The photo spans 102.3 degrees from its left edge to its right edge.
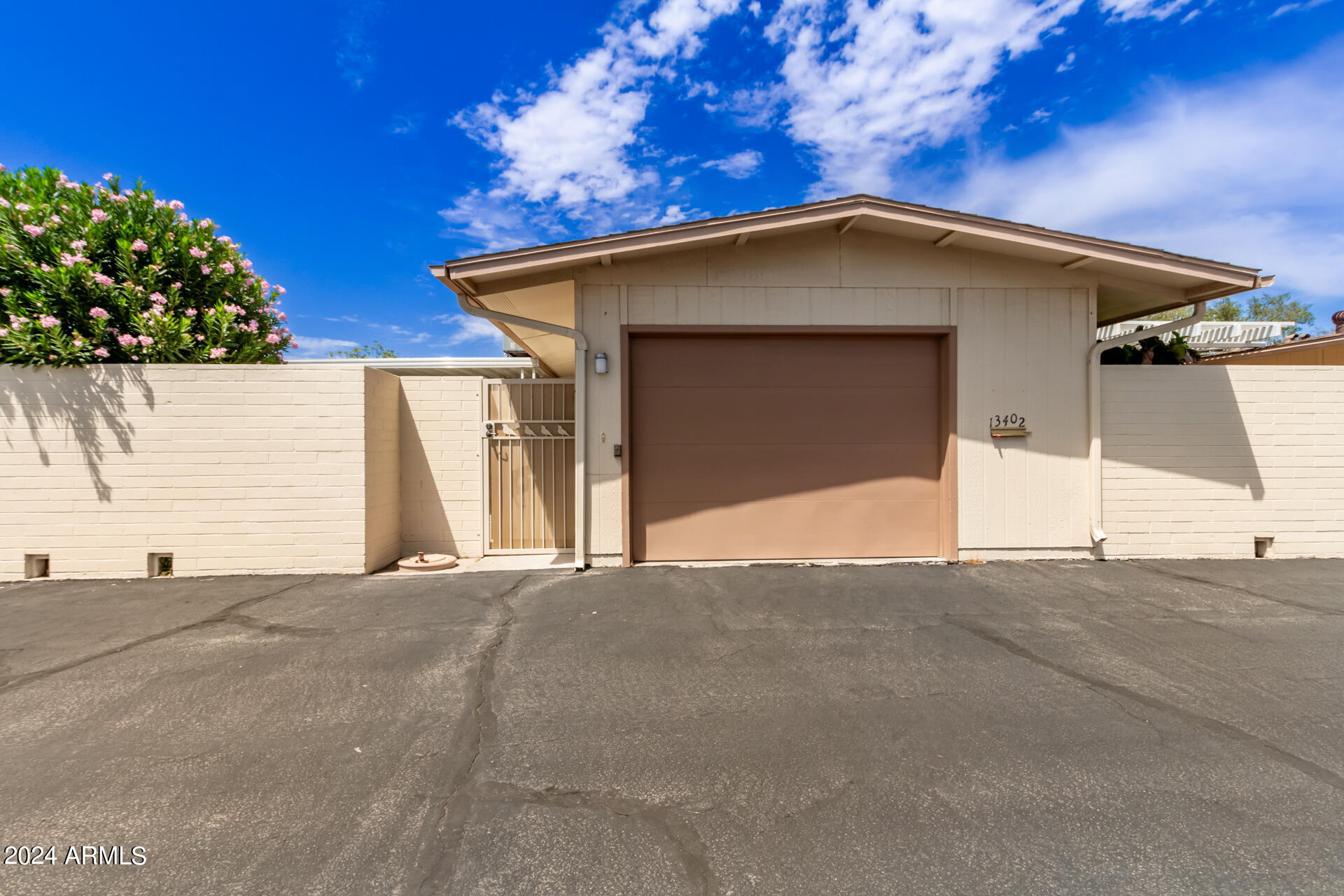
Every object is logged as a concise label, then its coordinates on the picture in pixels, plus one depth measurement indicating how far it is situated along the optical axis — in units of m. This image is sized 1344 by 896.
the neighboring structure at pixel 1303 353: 7.00
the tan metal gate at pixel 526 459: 6.18
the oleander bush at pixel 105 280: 5.30
